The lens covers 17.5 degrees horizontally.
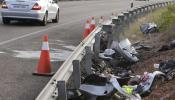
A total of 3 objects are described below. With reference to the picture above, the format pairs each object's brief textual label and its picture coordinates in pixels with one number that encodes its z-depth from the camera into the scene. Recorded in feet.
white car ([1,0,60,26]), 75.10
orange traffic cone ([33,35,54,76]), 35.83
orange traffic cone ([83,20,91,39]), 57.75
